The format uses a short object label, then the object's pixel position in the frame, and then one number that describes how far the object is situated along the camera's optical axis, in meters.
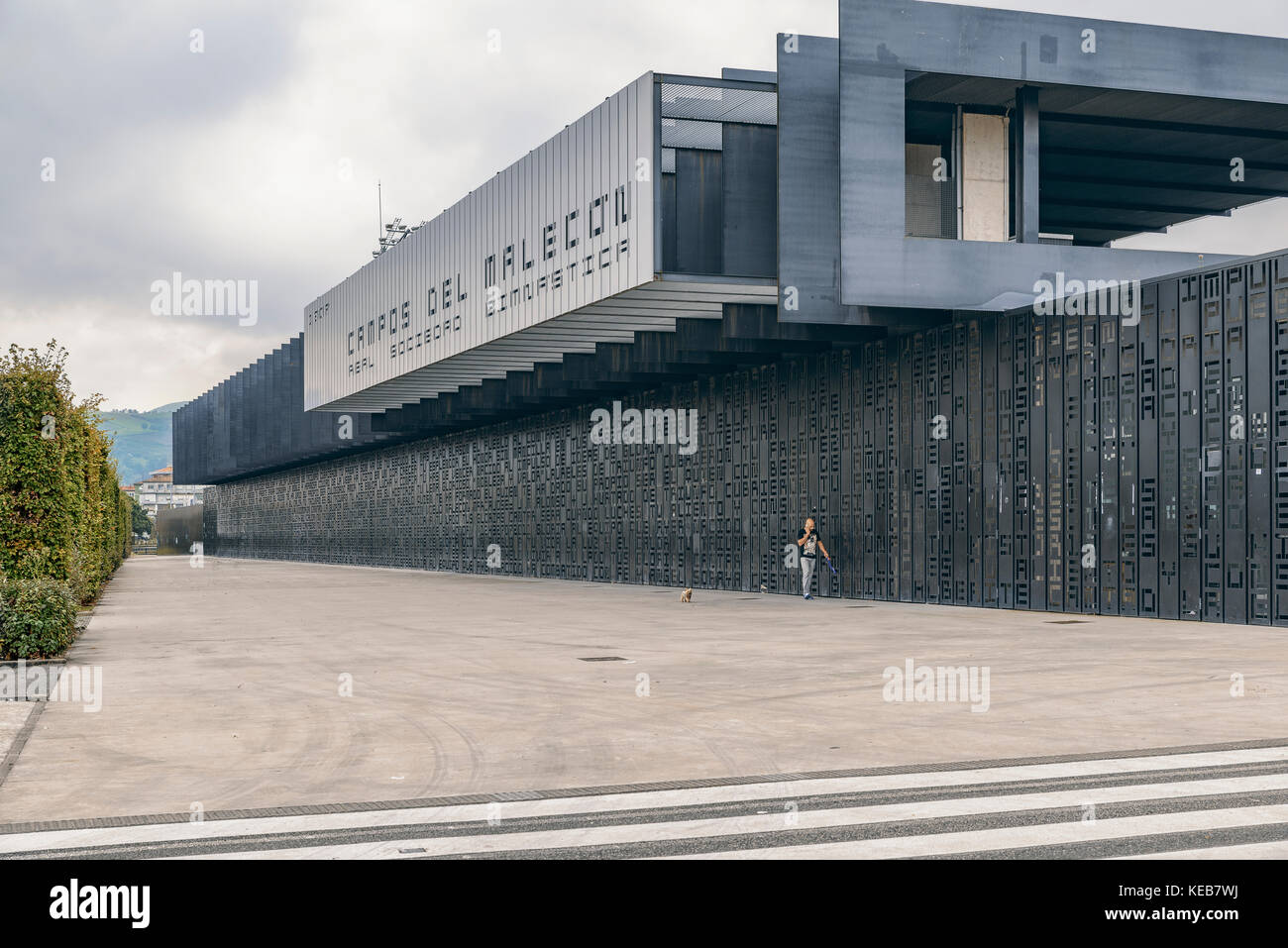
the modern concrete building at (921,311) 22.02
